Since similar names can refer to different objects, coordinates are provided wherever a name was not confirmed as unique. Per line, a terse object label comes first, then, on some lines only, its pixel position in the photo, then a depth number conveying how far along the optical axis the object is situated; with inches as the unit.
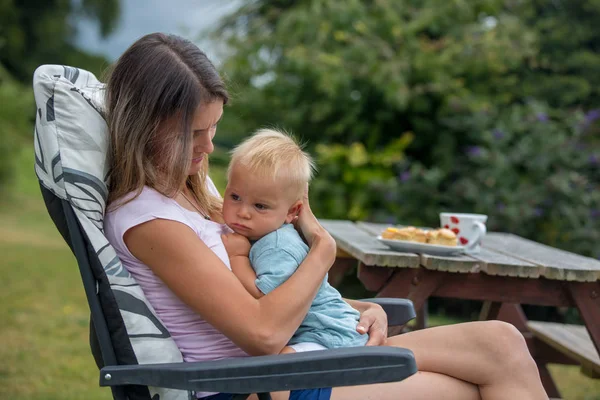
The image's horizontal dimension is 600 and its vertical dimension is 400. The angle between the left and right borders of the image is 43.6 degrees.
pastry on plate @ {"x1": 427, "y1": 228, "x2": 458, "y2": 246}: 104.3
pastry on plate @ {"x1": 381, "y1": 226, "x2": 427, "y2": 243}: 106.3
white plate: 102.4
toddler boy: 73.3
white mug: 110.1
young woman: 64.6
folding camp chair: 60.2
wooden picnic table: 99.0
